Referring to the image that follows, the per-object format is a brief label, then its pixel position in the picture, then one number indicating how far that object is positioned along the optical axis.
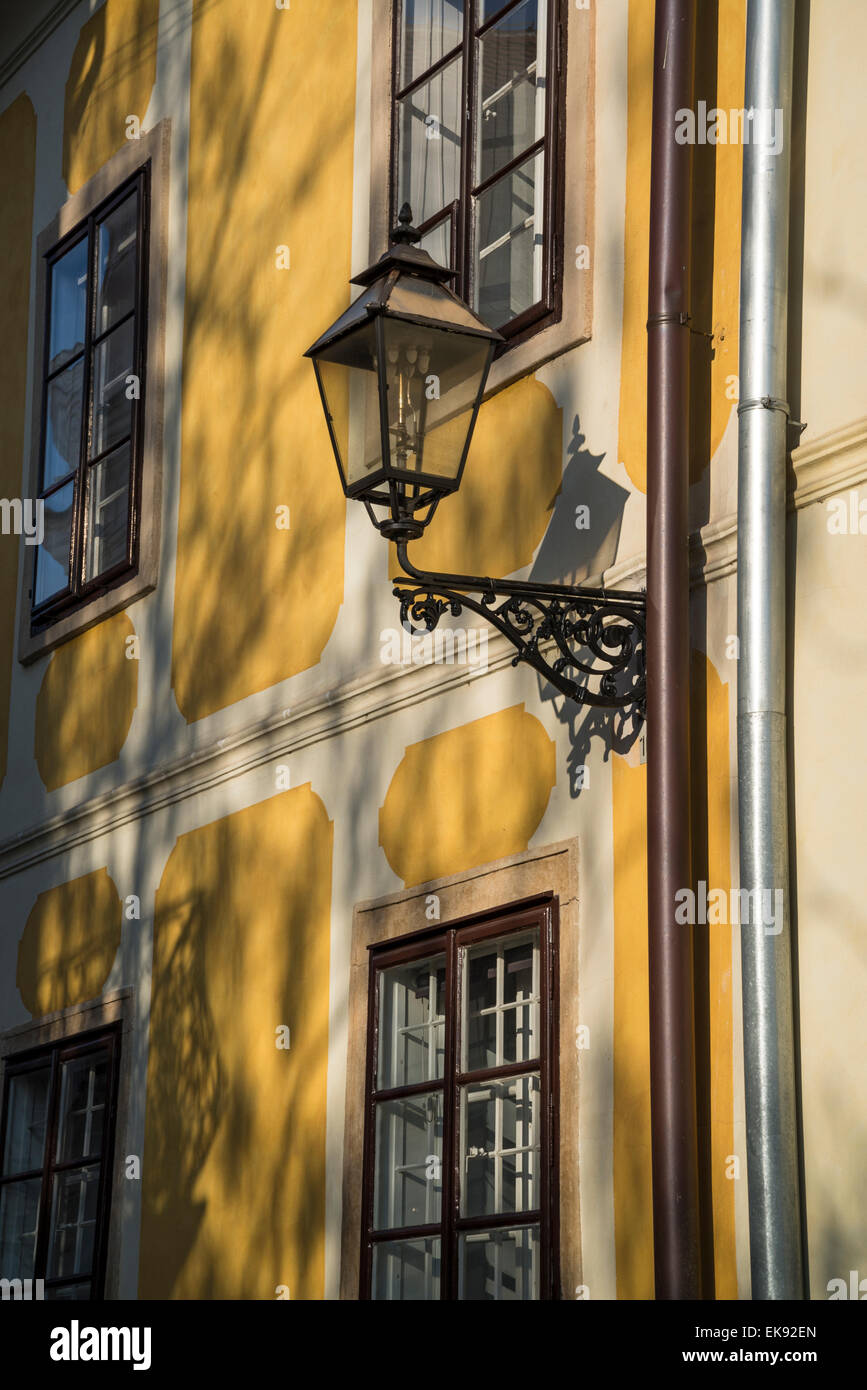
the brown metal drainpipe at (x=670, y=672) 4.80
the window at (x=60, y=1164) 7.97
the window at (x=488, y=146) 6.25
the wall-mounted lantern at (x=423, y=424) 5.05
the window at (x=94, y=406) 8.80
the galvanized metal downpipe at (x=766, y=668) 4.56
